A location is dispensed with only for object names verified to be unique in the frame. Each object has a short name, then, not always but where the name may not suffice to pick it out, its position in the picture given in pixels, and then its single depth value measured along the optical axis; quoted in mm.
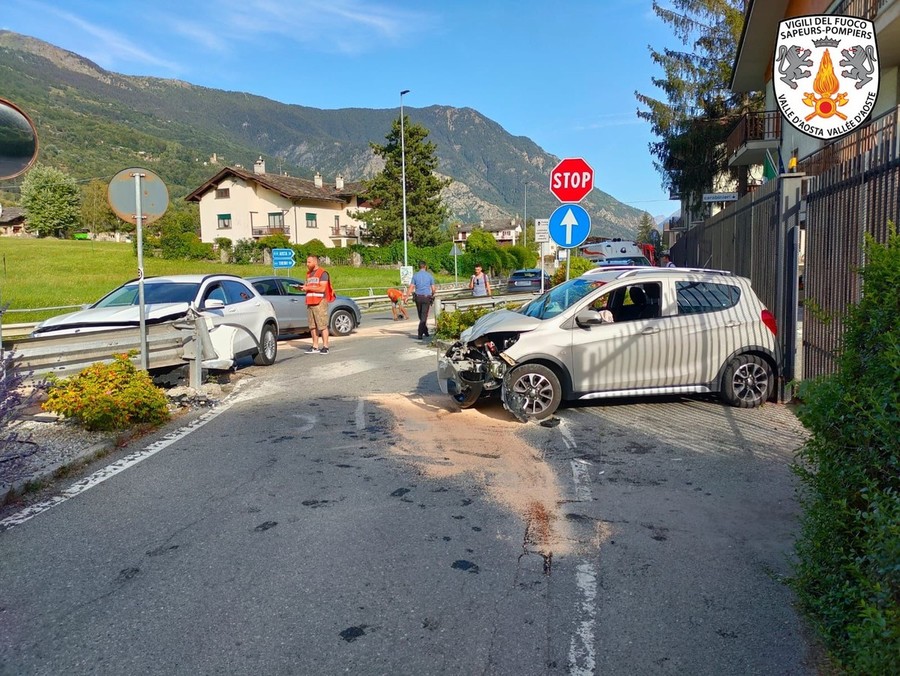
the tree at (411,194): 65312
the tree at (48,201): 90688
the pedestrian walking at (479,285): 21859
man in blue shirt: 17344
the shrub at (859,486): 2504
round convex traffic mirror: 6305
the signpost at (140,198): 9977
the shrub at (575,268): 20578
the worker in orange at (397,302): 23797
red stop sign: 12281
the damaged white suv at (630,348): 8312
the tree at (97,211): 96125
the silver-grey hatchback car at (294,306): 17688
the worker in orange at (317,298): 14383
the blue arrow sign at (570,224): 12175
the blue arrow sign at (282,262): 30906
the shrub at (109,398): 7684
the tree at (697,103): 34344
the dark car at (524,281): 40719
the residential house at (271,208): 71750
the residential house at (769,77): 13156
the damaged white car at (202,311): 10906
